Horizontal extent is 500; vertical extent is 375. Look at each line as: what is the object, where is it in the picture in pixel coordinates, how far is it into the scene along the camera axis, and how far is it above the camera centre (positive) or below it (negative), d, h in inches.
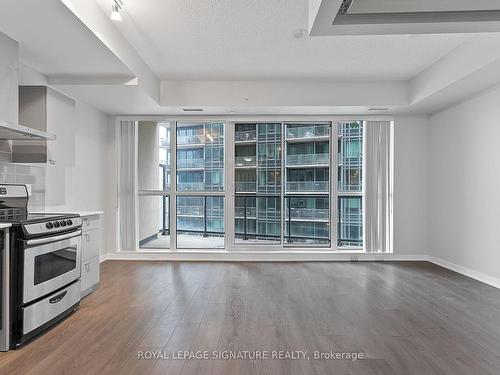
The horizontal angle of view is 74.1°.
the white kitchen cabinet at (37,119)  131.6 +27.8
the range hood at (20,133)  104.1 +19.4
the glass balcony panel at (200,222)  228.4 -23.6
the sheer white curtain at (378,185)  217.2 +2.8
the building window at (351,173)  223.0 +10.9
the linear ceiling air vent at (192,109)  200.2 +48.4
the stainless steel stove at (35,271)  94.4 -25.9
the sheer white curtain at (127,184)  219.6 +2.8
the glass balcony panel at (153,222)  230.2 -23.7
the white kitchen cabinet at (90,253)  137.9 -27.9
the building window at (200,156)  225.1 +22.4
